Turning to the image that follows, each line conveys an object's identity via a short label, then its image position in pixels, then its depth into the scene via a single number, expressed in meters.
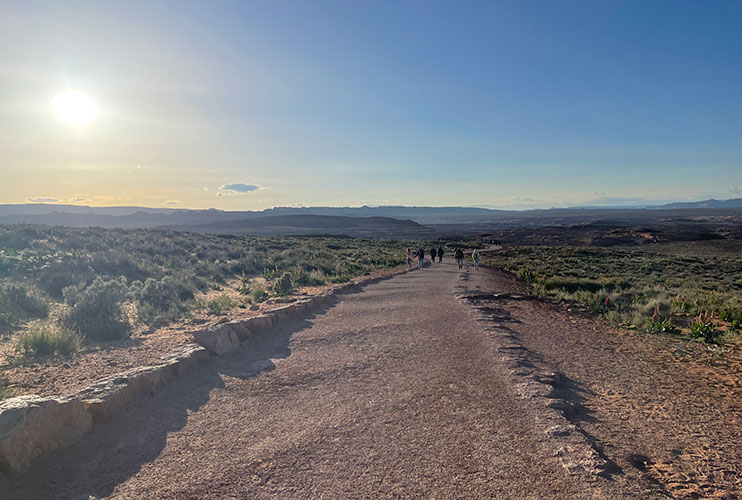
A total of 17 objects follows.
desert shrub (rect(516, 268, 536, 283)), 22.85
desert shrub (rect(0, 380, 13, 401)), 5.63
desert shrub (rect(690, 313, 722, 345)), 10.24
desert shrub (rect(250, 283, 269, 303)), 14.57
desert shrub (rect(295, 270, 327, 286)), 18.92
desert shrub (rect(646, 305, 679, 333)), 11.33
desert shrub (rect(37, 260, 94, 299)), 13.78
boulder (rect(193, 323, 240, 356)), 8.20
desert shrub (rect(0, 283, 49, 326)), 10.21
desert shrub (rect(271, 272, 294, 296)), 15.91
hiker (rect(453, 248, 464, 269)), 26.59
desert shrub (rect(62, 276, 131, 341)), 9.20
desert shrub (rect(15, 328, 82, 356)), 7.77
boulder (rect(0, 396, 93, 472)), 4.18
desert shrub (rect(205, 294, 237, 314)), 12.85
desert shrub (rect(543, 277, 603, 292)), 19.33
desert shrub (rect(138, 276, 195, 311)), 12.79
